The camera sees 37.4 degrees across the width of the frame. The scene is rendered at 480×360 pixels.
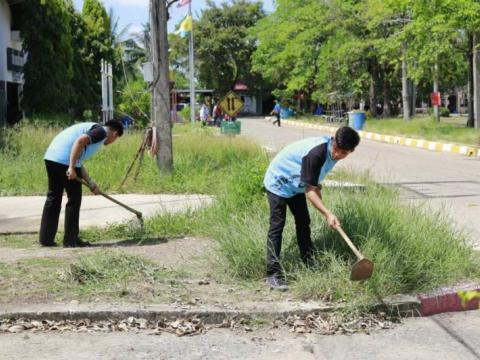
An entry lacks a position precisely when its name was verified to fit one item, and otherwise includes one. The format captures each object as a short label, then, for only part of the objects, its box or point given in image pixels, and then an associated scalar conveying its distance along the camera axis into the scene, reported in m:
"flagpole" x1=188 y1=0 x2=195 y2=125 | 28.53
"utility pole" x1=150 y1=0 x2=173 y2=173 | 12.75
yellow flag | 28.83
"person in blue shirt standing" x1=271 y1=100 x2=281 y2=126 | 41.92
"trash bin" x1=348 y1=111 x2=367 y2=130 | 34.28
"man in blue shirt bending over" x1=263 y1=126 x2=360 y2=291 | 5.37
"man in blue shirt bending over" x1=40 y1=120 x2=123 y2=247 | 7.46
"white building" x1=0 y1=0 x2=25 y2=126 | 22.58
